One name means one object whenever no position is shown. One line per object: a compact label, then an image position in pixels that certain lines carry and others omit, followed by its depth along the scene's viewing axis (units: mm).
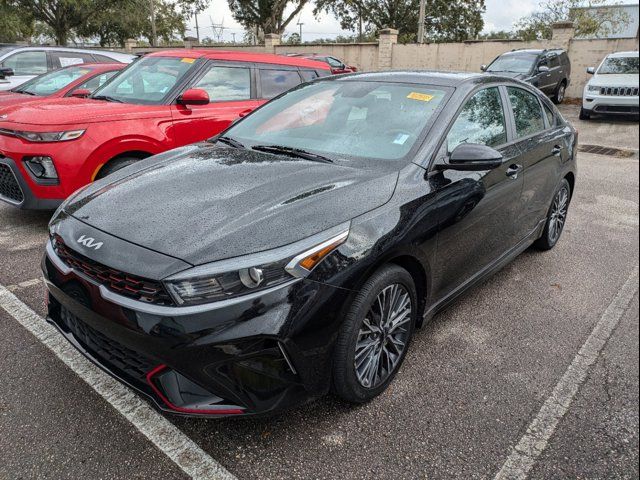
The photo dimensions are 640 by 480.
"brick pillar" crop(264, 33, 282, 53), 26000
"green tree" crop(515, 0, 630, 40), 16572
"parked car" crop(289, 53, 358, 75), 17288
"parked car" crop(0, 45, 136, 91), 9375
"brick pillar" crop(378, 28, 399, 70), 20844
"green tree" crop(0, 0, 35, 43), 23188
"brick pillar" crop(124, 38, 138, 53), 30844
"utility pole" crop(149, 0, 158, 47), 32031
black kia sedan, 1908
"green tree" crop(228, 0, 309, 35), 33094
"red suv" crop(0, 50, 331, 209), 4316
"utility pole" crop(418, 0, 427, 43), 24262
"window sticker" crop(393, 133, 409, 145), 2796
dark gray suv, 13539
